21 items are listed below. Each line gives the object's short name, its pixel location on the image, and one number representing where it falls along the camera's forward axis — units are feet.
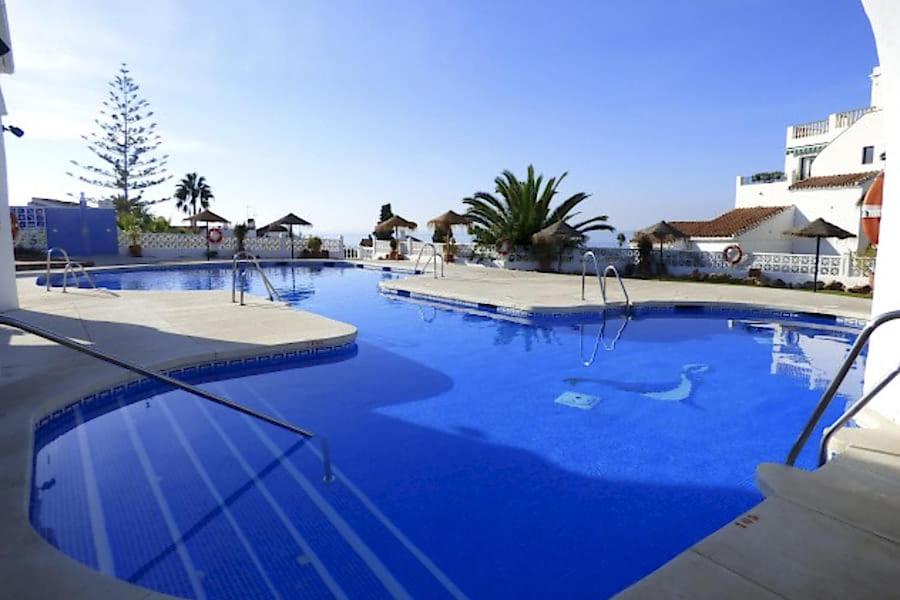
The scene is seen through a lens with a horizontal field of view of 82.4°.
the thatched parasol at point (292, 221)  81.30
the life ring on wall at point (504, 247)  68.59
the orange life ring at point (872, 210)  19.85
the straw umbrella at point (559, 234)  61.26
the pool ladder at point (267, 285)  35.95
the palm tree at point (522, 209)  69.05
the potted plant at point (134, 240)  79.51
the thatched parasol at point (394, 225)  81.95
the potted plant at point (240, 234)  85.66
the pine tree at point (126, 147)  110.73
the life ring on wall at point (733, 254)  53.36
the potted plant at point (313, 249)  87.76
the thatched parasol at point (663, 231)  57.11
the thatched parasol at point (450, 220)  74.59
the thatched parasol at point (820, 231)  45.08
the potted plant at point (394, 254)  84.07
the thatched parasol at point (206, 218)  83.10
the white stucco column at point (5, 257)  29.84
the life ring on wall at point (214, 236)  83.97
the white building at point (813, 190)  63.05
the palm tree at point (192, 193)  149.38
